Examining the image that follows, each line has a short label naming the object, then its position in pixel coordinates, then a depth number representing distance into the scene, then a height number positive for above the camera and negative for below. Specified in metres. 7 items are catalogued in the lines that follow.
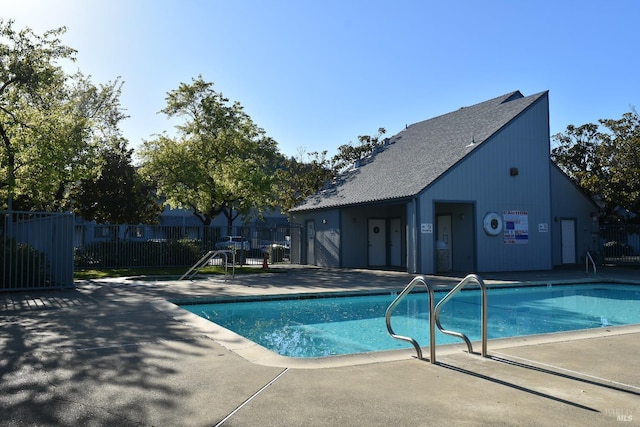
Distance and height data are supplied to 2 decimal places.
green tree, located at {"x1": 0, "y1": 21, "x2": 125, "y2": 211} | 16.66 +3.89
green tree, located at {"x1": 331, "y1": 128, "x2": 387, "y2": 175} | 35.69 +6.22
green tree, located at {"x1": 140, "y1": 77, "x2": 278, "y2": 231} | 25.70 +4.12
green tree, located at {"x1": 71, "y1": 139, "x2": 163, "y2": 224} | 25.83 +2.43
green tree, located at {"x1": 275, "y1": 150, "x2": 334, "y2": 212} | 34.69 +3.97
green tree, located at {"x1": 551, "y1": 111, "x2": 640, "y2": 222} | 23.50 +3.78
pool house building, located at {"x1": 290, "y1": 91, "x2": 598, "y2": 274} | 19.89 +1.50
